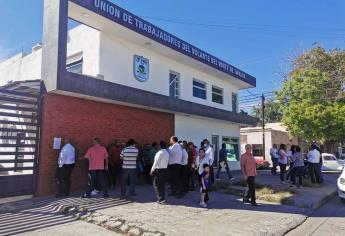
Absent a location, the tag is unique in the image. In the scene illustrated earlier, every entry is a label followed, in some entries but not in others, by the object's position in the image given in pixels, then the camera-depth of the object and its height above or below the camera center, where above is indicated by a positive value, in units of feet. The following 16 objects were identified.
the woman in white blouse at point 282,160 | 49.34 -0.90
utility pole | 105.63 +2.54
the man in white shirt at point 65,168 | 34.42 -1.52
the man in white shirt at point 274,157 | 61.57 -0.58
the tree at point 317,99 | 96.17 +16.48
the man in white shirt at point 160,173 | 32.02 -1.83
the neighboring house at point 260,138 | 114.42 +5.32
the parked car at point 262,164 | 94.53 -2.83
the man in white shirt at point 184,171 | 37.06 -1.95
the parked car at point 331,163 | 82.94 -2.22
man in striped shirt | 33.37 -0.95
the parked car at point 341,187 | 34.99 -3.33
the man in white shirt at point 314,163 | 50.75 -1.36
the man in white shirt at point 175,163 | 35.04 -0.98
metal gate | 33.06 +1.37
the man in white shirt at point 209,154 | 35.61 -0.05
